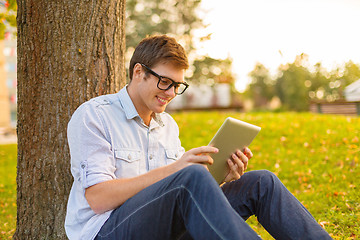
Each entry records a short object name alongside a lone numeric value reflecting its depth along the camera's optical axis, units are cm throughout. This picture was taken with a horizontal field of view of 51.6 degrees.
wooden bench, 967
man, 169
